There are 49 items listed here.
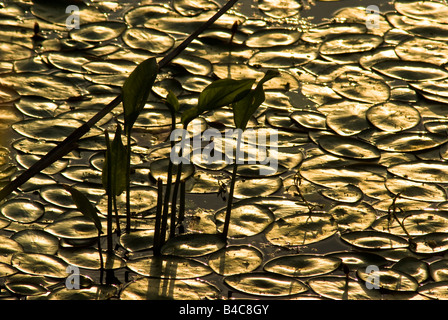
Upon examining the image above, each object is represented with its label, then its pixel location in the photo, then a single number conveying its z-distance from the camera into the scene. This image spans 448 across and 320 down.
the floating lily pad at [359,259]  3.92
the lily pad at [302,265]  3.87
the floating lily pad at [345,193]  4.41
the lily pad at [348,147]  4.76
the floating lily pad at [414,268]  3.84
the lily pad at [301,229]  4.11
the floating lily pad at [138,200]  4.28
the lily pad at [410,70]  5.51
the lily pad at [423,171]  4.56
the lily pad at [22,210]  4.16
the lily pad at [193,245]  3.99
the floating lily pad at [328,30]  6.04
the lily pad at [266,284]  3.74
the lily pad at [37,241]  3.96
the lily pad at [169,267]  3.84
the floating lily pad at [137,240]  4.02
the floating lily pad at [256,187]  4.46
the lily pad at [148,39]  5.85
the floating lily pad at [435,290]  3.71
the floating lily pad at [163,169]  4.52
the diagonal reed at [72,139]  3.15
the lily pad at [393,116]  5.00
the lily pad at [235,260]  3.89
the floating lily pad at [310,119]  5.05
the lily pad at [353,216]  4.20
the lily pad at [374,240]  4.05
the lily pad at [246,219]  4.16
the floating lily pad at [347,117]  4.98
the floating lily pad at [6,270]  3.80
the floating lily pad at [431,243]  4.01
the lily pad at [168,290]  3.71
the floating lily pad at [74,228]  4.06
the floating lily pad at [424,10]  6.31
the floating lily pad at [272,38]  5.93
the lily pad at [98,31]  5.97
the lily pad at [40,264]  3.80
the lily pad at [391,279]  3.75
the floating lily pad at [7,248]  3.90
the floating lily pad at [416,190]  4.42
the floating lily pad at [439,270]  3.83
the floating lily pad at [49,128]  4.85
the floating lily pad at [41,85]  5.31
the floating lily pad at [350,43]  5.85
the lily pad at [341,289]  3.71
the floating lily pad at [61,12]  6.22
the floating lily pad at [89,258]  3.88
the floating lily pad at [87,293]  3.67
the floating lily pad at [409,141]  4.83
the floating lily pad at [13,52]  5.74
